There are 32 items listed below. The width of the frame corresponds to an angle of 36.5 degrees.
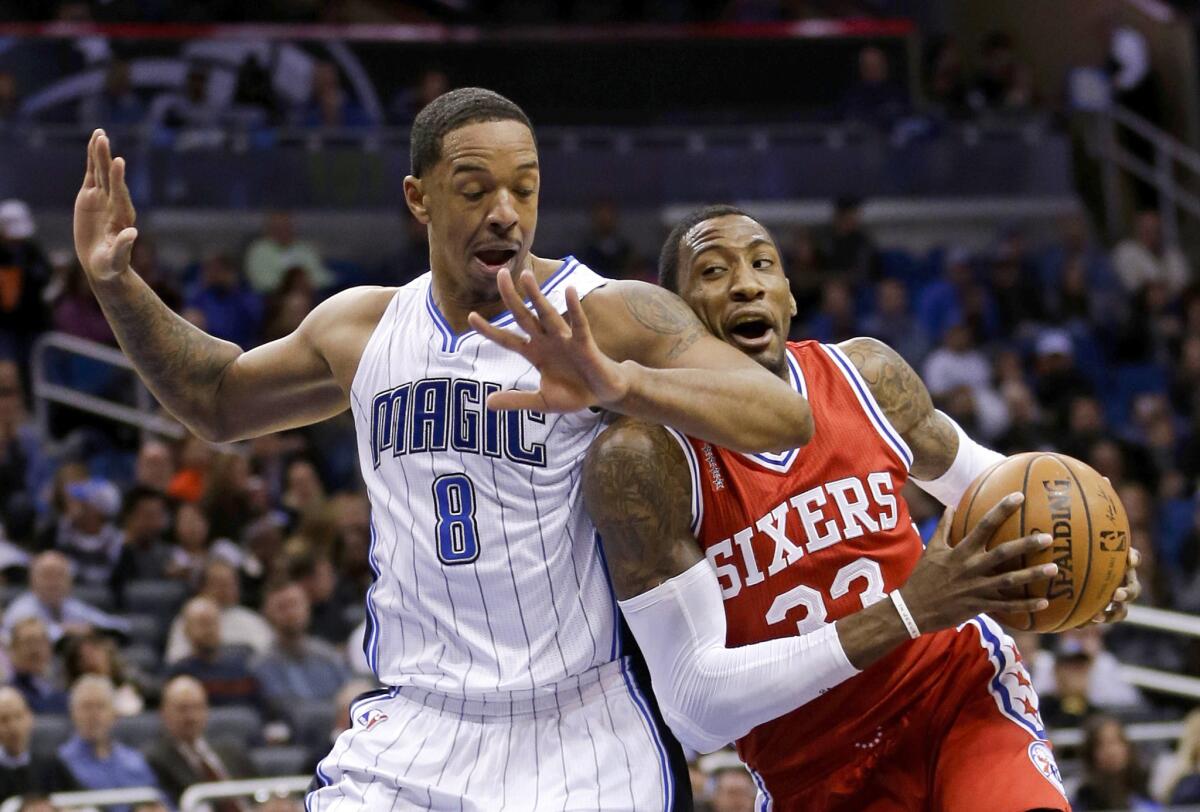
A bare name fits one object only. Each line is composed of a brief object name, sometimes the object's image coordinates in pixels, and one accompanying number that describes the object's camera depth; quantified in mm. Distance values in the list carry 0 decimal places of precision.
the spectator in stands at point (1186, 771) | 8938
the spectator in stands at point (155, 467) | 10695
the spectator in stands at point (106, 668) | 8641
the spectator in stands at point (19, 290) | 11938
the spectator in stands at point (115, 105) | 14344
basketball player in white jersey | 3922
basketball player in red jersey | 3885
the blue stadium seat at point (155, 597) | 9766
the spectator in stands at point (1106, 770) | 8797
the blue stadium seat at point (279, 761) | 8414
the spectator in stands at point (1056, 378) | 13047
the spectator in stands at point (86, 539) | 10117
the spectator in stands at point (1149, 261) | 15086
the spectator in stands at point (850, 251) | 14391
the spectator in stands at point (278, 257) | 13414
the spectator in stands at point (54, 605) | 9102
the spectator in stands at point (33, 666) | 8539
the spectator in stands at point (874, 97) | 15797
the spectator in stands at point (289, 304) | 12148
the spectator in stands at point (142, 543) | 10000
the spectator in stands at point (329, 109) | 14977
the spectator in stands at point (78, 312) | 12234
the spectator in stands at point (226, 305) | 12531
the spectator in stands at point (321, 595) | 9844
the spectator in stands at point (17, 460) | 10430
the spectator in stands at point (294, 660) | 9195
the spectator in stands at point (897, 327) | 13250
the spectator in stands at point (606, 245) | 13703
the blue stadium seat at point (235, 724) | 8594
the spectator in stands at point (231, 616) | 9445
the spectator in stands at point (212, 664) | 8977
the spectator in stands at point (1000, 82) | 16500
